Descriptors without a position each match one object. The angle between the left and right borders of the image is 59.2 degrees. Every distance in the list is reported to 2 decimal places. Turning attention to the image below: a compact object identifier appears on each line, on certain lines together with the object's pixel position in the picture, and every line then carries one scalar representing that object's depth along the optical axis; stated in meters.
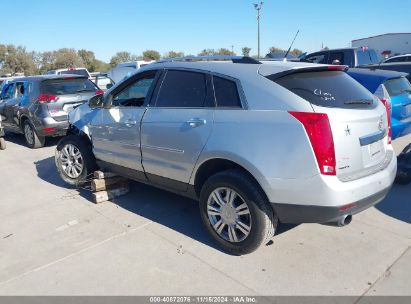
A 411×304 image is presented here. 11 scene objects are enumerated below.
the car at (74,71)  18.10
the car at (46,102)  7.66
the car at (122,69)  15.99
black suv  10.30
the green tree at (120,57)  69.57
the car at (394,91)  5.57
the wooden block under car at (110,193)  4.68
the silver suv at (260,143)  2.79
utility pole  29.78
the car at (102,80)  16.65
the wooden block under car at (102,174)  4.74
